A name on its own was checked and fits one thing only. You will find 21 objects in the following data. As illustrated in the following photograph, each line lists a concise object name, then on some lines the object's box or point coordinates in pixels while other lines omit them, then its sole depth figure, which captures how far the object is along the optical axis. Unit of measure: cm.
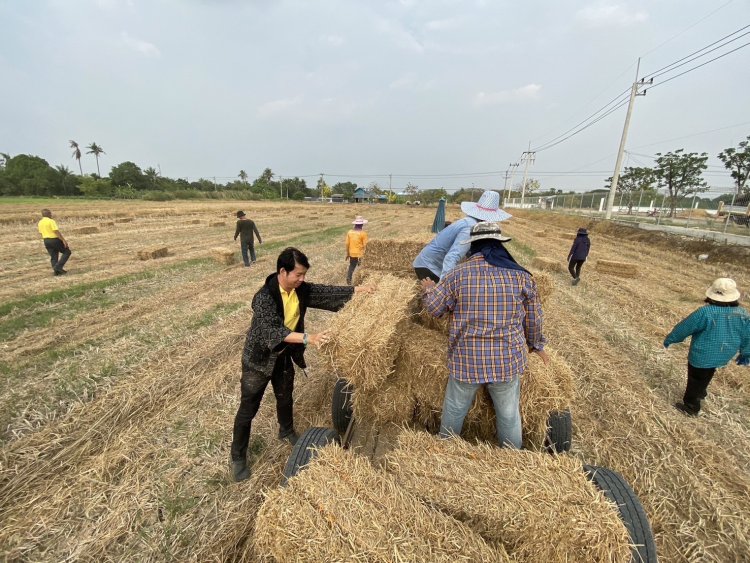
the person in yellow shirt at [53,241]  933
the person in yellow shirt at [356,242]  864
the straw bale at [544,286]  521
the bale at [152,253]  1191
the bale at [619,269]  1138
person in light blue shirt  350
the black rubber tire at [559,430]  302
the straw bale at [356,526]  157
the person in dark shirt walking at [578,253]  962
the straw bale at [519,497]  160
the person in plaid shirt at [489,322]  238
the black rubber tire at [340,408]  319
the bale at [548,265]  1178
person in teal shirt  398
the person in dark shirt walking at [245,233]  1077
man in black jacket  269
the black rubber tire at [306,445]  242
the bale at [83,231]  1712
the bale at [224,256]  1159
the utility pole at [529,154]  6912
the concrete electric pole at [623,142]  2594
